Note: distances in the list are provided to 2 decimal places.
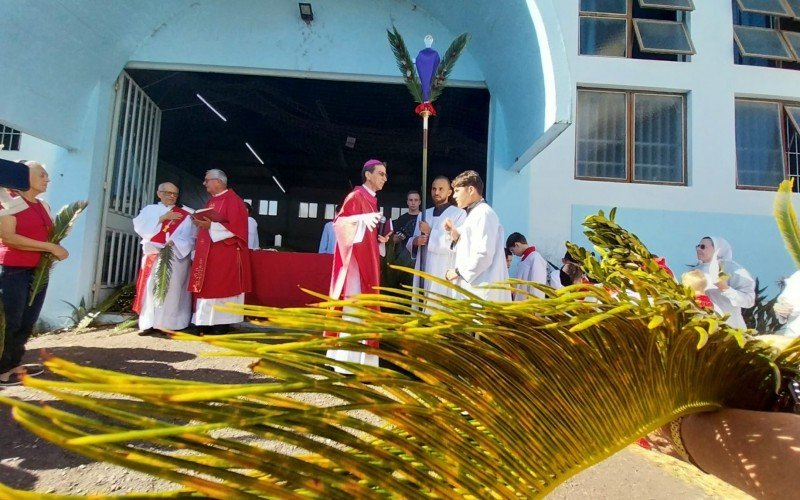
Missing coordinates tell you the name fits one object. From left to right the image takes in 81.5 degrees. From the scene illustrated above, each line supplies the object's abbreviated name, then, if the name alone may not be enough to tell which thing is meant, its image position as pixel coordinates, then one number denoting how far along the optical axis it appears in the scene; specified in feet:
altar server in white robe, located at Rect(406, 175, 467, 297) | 15.97
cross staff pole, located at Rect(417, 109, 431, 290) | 15.89
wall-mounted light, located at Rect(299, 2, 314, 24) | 22.50
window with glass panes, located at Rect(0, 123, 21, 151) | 25.45
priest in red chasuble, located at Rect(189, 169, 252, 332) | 18.39
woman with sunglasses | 14.40
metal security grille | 22.74
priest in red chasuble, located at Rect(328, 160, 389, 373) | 14.19
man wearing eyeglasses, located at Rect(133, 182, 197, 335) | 18.51
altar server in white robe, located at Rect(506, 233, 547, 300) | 17.61
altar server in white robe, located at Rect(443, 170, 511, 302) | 12.25
